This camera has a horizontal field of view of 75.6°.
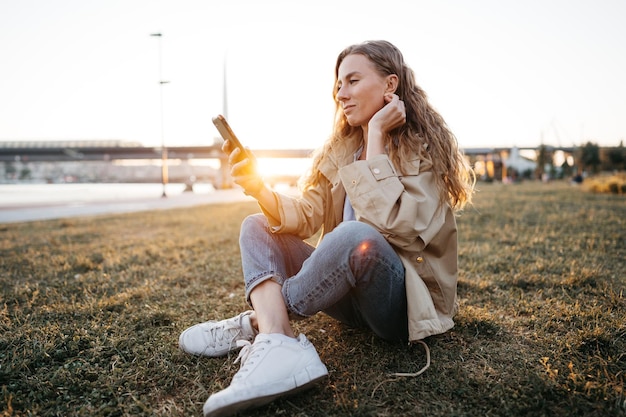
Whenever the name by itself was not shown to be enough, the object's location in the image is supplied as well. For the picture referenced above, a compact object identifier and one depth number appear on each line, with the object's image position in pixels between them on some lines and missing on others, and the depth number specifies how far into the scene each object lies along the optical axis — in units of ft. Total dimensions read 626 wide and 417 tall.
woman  5.05
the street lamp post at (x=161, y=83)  67.05
